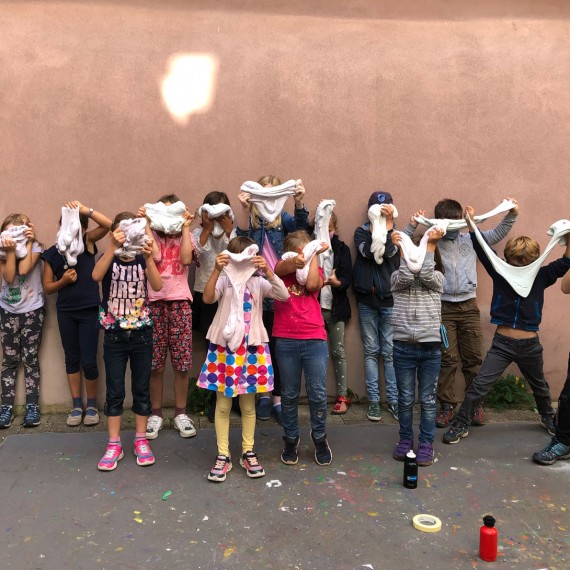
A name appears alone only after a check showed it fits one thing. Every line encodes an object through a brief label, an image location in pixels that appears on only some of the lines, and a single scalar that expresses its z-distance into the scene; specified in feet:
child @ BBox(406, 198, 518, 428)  17.60
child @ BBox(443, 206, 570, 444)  15.38
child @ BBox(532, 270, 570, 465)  14.40
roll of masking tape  11.38
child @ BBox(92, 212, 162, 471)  13.82
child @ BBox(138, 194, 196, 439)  15.75
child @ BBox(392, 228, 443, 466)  14.07
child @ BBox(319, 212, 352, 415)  17.60
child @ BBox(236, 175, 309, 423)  16.08
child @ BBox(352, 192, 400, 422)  17.71
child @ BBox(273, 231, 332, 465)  13.96
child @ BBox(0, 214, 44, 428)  16.33
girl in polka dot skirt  13.50
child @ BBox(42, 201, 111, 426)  16.51
